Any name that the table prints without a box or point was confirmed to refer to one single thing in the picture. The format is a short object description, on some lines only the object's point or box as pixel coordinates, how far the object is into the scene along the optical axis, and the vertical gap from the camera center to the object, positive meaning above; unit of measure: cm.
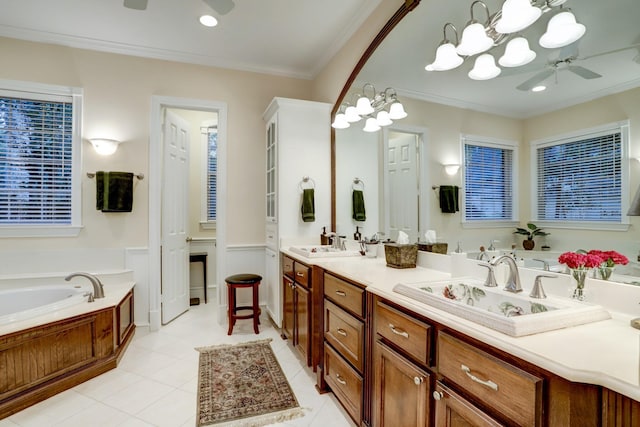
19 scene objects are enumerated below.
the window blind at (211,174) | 474 +58
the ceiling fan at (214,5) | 202 +133
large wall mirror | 116 +52
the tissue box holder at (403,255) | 205 -26
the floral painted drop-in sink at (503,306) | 96 -33
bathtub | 270 -72
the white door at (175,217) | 352 -5
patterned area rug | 194 -122
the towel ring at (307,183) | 323 +31
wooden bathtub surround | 199 -99
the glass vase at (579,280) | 120 -25
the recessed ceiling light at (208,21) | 274 +167
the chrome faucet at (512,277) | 135 -27
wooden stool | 320 -80
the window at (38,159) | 302 +52
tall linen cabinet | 316 +42
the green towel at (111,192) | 312 +20
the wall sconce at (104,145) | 312 +66
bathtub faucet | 268 -62
